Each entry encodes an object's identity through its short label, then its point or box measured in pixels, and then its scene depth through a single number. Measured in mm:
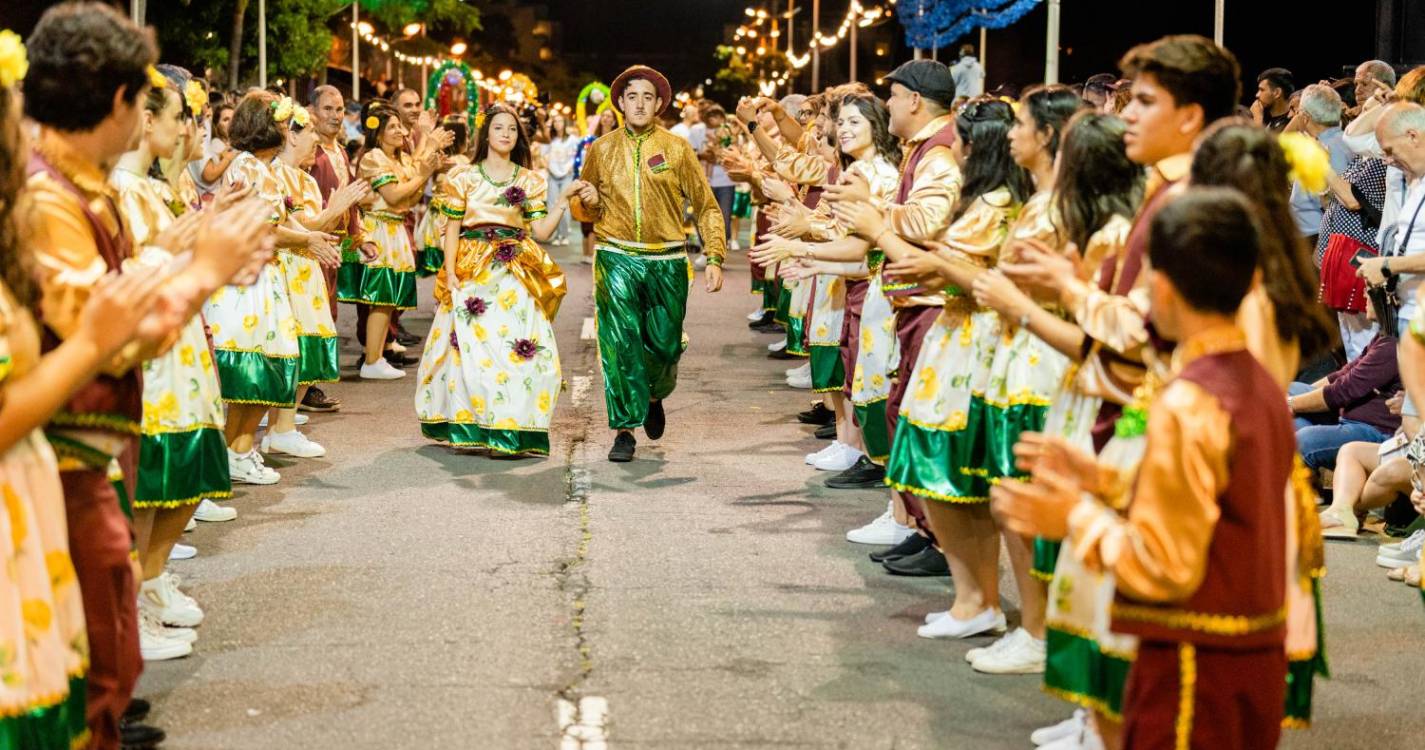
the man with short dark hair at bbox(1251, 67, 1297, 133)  12789
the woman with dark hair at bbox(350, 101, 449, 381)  12867
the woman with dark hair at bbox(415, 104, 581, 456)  9781
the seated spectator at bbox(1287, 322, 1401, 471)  8398
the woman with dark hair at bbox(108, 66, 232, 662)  6145
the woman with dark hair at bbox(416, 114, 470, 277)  11211
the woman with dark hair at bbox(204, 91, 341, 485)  8812
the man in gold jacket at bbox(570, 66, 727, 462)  9859
